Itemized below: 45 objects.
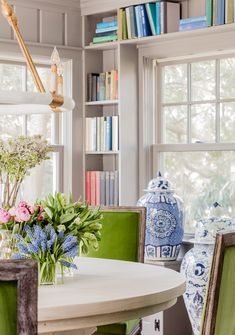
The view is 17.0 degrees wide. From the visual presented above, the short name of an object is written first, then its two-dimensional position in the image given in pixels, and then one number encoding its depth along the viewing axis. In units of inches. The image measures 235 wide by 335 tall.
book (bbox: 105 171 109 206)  228.2
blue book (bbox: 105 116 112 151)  227.9
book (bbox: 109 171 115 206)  227.5
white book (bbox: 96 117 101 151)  231.1
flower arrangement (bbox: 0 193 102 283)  121.8
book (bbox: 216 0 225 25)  197.8
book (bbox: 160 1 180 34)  211.8
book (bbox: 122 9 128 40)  221.8
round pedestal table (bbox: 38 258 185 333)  106.3
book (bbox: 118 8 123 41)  221.8
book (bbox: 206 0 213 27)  200.8
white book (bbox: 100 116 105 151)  229.8
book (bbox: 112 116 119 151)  225.5
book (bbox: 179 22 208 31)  203.5
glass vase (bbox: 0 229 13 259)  127.3
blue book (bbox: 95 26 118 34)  227.4
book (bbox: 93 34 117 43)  226.4
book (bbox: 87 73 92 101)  235.0
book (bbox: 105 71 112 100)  230.7
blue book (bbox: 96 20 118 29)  226.8
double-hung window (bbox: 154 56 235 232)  209.2
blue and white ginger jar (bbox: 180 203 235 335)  178.2
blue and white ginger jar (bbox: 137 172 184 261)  202.1
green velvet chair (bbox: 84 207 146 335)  167.6
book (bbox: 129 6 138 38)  219.5
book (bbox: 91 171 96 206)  230.4
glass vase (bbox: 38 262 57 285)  122.0
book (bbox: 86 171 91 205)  232.4
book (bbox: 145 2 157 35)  214.2
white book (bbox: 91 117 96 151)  232.4
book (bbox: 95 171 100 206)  229.0
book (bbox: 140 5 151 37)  216.1
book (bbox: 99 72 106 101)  232.7
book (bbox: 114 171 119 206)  226.4
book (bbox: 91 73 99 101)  234.7
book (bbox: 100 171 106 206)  228.7
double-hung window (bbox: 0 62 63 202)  221.1
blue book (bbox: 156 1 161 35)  212.4
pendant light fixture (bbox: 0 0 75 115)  126.7
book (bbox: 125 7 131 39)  219.8
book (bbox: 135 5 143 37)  217.0
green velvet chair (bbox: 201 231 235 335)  103.2
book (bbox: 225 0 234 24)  195.4
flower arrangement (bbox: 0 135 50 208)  132.3
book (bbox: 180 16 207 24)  203.3
